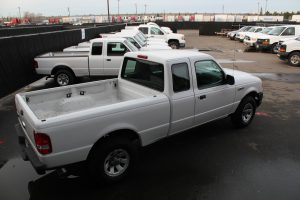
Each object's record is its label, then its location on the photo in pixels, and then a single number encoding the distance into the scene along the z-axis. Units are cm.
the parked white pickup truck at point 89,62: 987
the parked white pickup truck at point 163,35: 1998
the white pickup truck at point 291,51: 1438
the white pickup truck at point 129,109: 350
